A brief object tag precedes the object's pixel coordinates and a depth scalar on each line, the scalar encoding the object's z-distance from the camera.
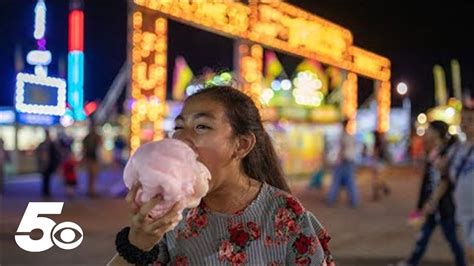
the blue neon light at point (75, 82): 13.87
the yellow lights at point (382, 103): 25.20
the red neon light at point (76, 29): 13.24
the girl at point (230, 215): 1.75
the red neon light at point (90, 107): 37.38
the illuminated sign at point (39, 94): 11.05
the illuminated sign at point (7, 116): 20.61
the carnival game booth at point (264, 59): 10.82
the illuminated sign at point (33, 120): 20.09
